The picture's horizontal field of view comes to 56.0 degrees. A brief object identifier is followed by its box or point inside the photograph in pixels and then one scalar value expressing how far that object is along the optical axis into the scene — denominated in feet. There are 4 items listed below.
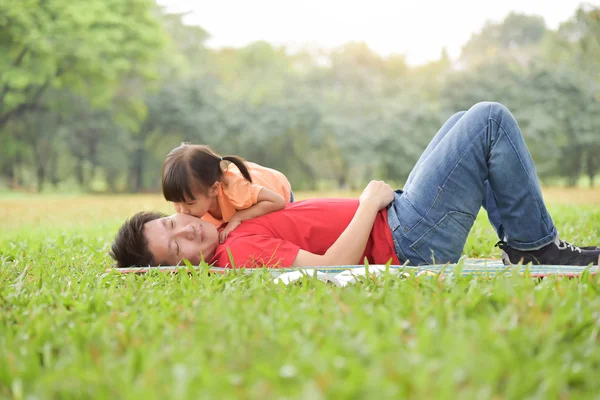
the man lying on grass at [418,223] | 10.00
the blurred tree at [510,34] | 114.93
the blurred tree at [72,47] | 60.39
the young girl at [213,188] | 10.78
